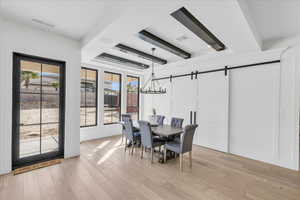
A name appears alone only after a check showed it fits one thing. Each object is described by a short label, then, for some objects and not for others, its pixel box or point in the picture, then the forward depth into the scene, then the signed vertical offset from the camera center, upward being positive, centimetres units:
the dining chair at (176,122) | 402 -70
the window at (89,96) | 481 +8
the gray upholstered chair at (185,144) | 283 -96
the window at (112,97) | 541 +6
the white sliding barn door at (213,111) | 385 -33
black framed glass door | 272 -24
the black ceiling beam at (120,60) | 420 +132
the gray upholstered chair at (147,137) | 317 -91
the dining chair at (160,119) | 450 -67
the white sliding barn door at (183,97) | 451 +9
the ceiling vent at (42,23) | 256 +149
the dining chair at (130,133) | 364 -93
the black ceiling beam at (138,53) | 360 +138
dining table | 311 -77
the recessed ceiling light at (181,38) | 312 +146
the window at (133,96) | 612 +15
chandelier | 562 +66
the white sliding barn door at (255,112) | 314 -28
